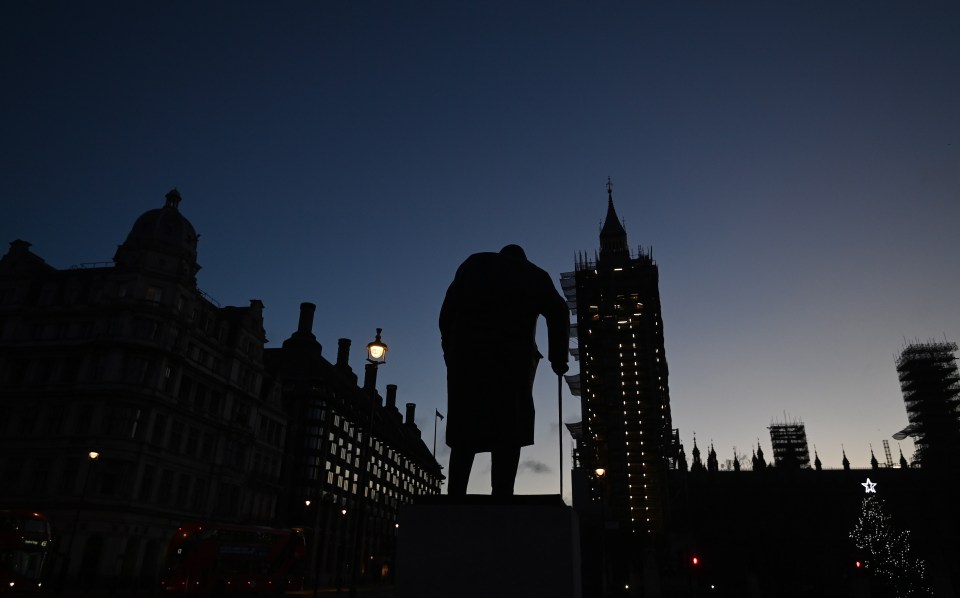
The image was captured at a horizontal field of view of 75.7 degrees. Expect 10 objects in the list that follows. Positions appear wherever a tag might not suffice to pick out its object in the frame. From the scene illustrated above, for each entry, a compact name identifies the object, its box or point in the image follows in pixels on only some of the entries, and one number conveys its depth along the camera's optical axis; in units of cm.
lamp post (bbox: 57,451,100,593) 3119
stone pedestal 555
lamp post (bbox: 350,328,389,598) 1970
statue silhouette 667
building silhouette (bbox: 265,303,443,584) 6475
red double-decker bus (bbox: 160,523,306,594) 3456
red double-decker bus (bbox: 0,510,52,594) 2797
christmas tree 6462
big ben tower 7919
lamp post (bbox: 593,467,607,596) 2541
